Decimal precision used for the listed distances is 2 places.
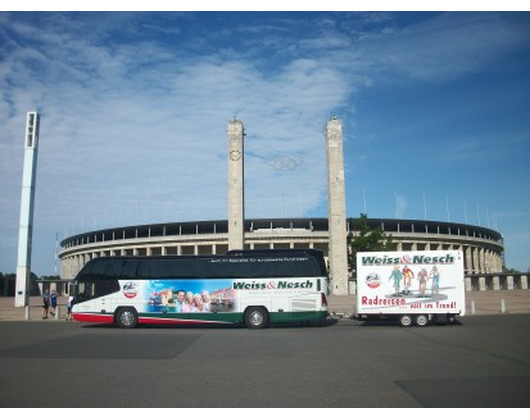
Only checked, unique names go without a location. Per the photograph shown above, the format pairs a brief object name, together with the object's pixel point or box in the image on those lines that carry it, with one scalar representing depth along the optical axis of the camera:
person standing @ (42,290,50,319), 30.75
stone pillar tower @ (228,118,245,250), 67.94
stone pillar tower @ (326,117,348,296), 67.38
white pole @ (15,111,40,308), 43.31
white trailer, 24.00
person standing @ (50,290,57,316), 32.29
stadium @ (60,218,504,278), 85.50
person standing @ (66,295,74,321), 26.85
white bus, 24.81
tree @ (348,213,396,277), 56.91
